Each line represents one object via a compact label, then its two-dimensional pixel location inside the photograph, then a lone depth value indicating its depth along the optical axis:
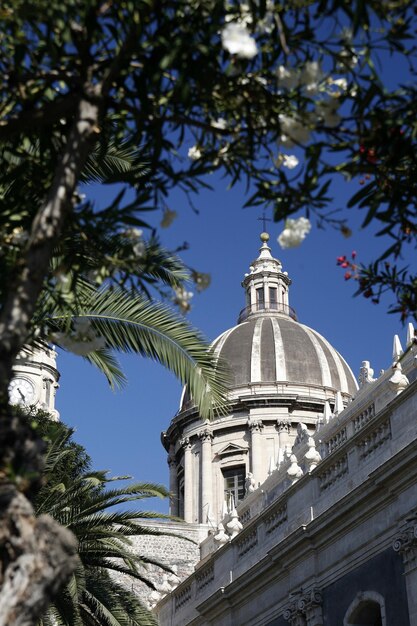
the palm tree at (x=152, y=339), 11.84
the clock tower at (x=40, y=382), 53.88
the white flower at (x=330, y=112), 6.71
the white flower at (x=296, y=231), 6.92
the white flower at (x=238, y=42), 6.06
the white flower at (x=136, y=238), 7.18
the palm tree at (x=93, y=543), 16.01
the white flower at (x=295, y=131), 6.66
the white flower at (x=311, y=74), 6.46
